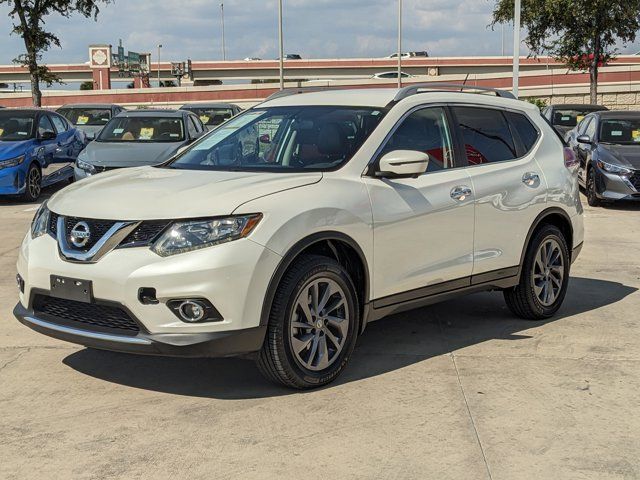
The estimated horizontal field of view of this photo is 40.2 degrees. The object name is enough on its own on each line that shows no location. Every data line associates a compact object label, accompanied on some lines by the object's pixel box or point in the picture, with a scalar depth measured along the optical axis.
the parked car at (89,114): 20.30
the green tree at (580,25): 27.12
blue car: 13.95
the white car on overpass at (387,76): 65.94
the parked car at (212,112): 21.75
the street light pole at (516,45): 25.06
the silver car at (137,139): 12.94
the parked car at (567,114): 20.08
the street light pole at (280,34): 48.56
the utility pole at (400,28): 60.58
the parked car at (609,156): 13.48
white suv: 4.46
